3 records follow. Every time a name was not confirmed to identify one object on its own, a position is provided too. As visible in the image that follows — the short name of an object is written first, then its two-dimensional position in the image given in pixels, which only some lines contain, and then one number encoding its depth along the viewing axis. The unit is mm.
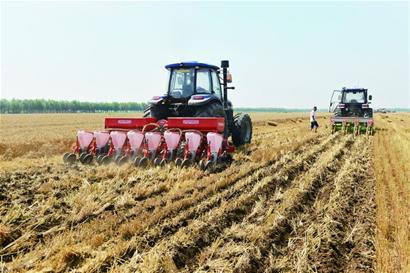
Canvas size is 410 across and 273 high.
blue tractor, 9383
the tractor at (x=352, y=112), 16844
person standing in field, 18745
